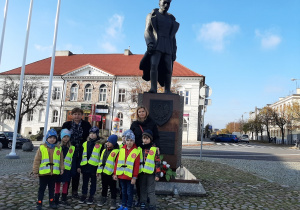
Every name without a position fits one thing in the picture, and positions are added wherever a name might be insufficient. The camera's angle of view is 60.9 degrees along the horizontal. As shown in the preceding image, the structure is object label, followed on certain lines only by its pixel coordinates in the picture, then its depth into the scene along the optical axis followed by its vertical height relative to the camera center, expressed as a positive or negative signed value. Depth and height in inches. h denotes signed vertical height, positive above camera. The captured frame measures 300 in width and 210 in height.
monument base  204.4 -42.6
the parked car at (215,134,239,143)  1686.6 -7.2
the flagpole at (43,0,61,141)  575.7 +187.6
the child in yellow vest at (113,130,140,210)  159.8 -22.4
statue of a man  247.3 +92.2
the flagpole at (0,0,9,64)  464.8 +190.5
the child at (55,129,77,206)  176.9 -21.9
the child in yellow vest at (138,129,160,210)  161.2 -22.1
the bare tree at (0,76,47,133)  1216.8 +164.9
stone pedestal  230.1 +14.2
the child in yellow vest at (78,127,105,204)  179.9 -19.3
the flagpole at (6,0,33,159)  473.4 +55.7
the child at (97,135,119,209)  170.2 -23.2
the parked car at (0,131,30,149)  725.3 -32.9
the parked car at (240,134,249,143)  1791.5 -3.8
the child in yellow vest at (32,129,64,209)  162.6 -22.6
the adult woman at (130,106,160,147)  181.9 +6.0
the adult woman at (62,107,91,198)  191.5 -0.7
